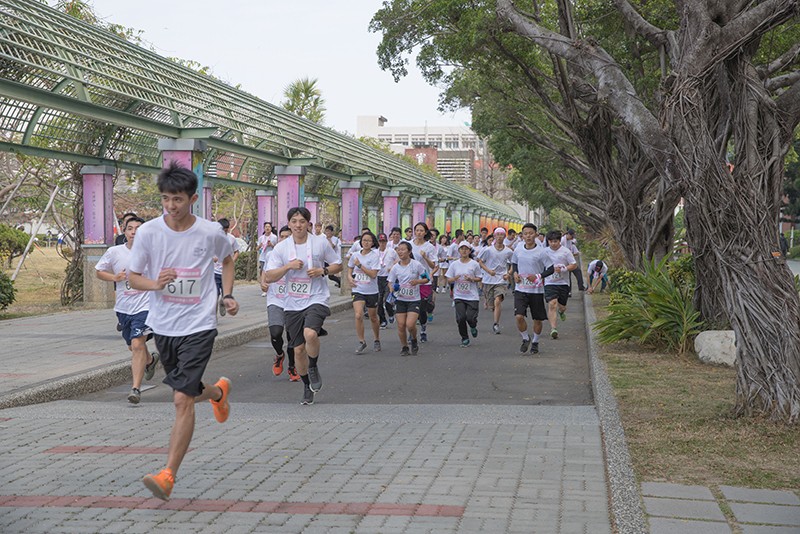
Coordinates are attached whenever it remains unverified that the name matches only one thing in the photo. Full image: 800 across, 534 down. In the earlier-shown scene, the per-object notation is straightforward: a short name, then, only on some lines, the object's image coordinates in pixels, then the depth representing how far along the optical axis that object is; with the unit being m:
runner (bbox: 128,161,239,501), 6.17
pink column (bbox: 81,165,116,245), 19.84
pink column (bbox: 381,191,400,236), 36.47
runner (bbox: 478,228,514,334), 19.24
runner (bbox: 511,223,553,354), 14.54
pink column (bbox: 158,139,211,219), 18.23
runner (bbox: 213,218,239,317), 17.12
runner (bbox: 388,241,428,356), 13.96
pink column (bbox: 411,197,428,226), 42.50
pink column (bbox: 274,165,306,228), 24.69
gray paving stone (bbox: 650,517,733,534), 4.97
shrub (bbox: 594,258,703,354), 12.63
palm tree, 44.59
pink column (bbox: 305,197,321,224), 29.63
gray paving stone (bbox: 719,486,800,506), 5.59
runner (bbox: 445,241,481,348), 14.79
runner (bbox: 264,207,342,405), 9.64
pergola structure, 14.72
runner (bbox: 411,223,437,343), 15.62
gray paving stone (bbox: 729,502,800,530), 5.17
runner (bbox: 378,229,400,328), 16.80
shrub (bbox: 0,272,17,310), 17.36
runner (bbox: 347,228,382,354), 14.61
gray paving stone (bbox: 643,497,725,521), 5.25
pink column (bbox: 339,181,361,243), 29.75
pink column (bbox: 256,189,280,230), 28.45
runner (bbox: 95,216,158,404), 9.83
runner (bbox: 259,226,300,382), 10.44
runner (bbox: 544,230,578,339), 15.20
